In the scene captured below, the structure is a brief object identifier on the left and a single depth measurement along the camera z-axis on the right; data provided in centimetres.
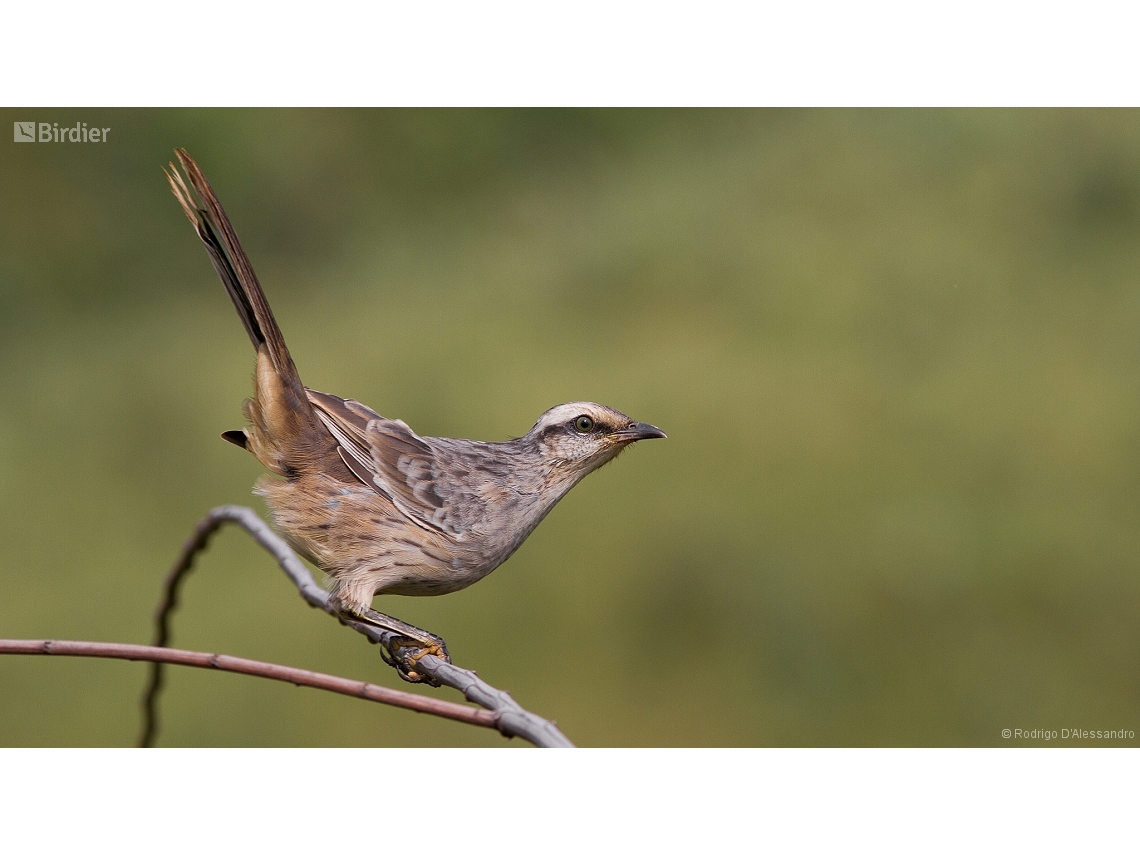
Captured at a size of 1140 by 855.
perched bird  678
